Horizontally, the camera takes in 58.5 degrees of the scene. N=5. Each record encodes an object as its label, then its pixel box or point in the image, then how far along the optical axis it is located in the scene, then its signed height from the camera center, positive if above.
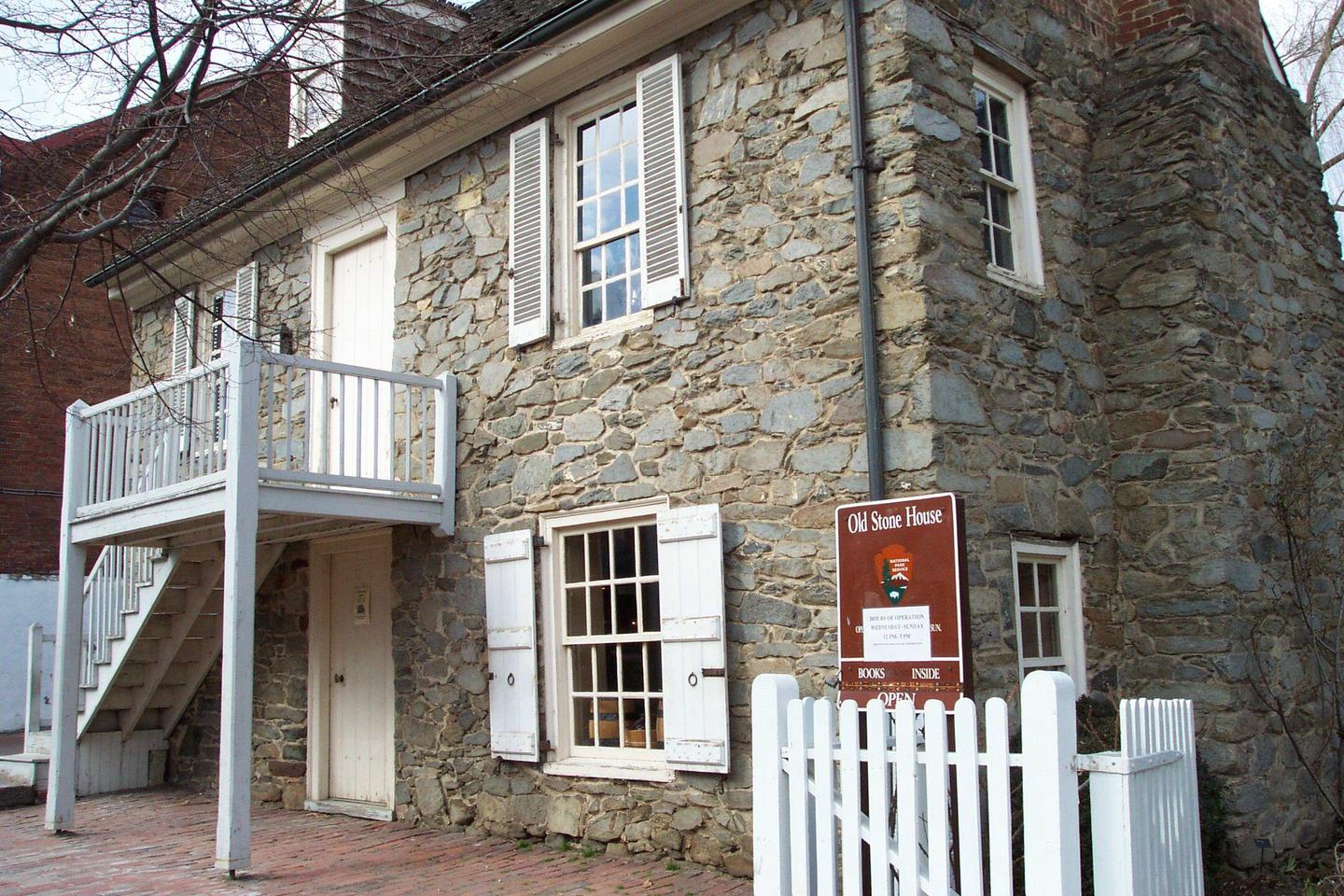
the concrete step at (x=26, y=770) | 10.42 -1.28
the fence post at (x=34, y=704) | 10.88 -0.73
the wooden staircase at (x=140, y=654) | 9.77 -0.29
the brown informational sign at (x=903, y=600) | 4.99 +0.02
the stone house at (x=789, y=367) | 6.63 +1.46
